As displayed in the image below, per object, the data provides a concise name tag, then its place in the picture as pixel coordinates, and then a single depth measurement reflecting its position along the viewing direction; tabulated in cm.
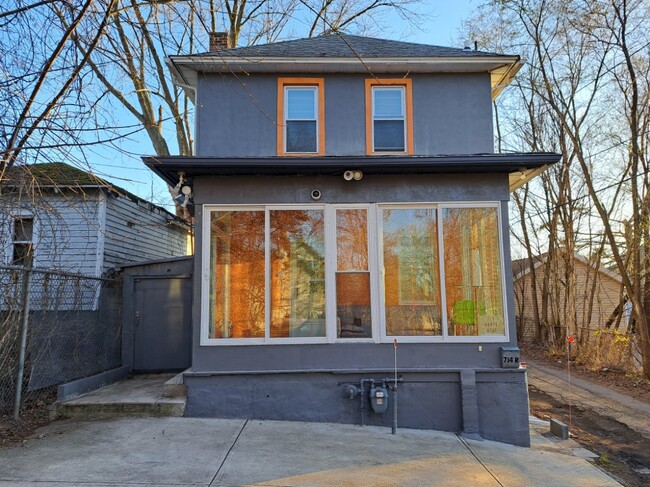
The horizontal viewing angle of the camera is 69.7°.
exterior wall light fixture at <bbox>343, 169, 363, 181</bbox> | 682
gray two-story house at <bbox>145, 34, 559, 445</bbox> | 653
